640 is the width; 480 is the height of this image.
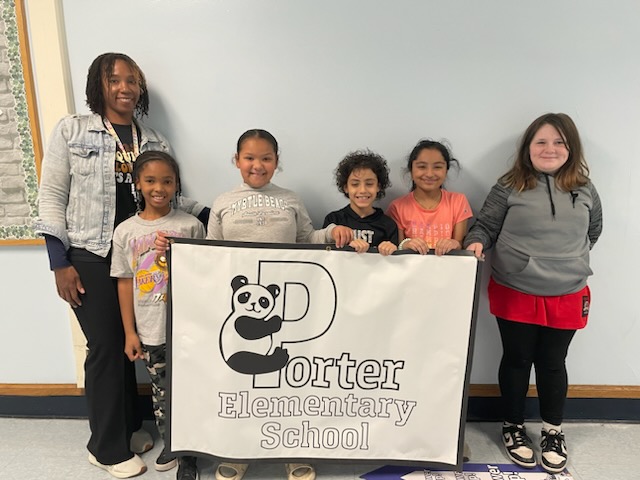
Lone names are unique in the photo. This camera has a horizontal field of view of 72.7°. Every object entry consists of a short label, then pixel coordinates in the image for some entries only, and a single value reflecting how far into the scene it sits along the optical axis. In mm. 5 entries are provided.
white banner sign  1472
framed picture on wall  1733
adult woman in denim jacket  1551
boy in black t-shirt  1595
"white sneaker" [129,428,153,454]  1820
